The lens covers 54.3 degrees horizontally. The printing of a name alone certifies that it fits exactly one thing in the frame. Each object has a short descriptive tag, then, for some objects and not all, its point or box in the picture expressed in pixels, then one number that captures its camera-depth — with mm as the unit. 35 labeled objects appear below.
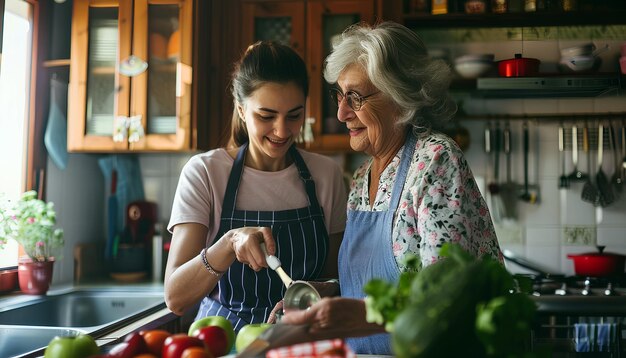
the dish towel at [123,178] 3021
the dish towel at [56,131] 2613
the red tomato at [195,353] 864
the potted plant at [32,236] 2324
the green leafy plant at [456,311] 691
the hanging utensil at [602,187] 3133
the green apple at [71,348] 937
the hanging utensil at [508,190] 3176
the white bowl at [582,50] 2994
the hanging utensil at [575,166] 3152
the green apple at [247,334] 1032
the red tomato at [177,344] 902
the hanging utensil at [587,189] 3135
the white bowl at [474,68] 3010
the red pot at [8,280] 2334
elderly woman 1258
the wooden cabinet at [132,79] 2732
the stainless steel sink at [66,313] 1772
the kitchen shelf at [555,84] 2855
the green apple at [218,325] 1096
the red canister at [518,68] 2889
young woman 1615
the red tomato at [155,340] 967
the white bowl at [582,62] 2988
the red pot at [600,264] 2828
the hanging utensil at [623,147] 3121
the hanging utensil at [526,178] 3164
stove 1691
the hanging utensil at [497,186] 3158
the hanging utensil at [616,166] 3133
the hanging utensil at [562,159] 3162
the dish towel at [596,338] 2359
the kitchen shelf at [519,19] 2984
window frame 2547
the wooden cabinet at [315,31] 2883
